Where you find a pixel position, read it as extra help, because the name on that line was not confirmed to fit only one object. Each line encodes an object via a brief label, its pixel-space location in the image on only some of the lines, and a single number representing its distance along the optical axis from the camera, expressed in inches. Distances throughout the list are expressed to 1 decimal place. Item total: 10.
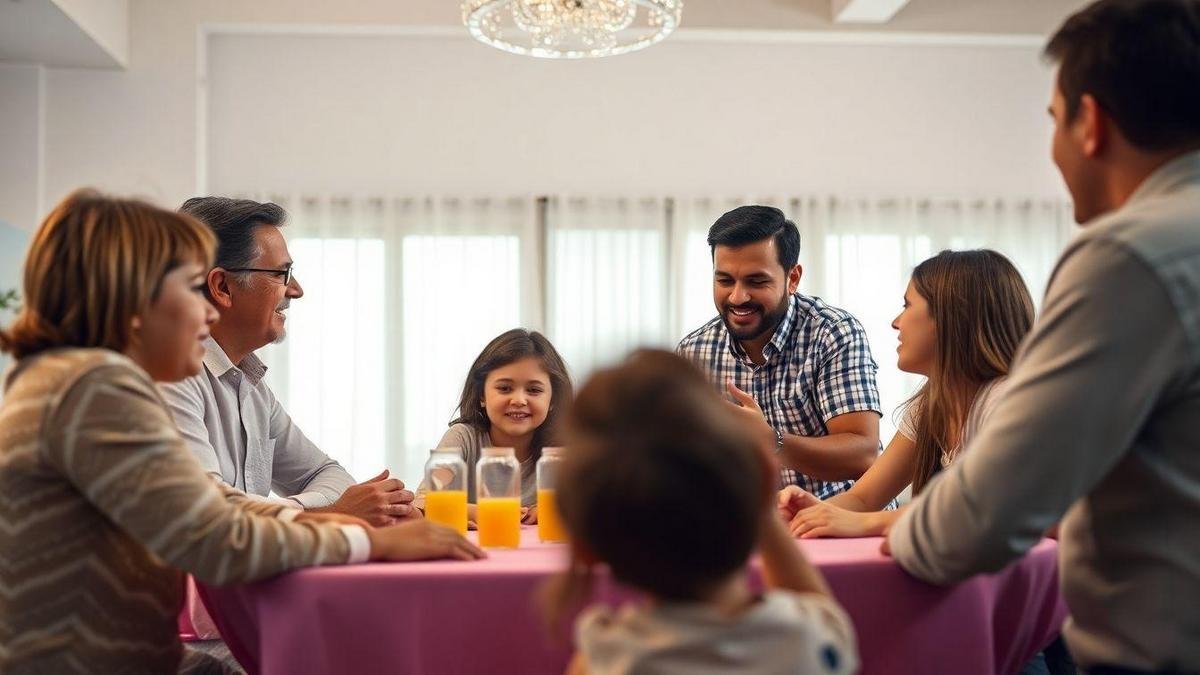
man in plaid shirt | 130.6
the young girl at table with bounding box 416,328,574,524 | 120.5
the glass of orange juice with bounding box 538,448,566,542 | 83.4
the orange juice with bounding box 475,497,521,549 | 79.7
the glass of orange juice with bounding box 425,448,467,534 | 84.8
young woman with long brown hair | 97.5
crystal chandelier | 136.3
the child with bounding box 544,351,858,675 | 43.7
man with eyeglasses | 111.7
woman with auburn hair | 59.6
